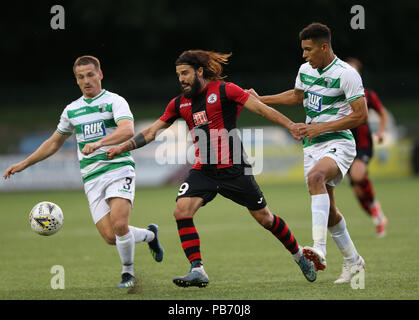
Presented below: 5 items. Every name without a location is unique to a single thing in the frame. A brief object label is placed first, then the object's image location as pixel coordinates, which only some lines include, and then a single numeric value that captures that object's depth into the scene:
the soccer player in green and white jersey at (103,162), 14.61
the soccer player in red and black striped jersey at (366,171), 22.91
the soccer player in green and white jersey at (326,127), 14.20
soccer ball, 14.90
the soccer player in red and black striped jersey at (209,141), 14.34
